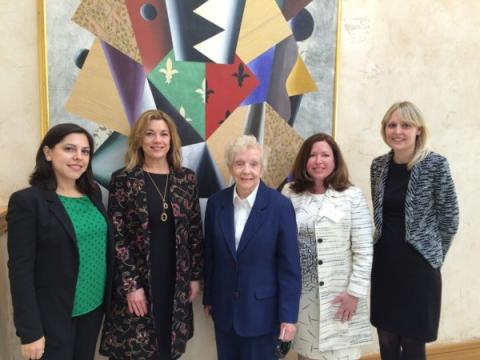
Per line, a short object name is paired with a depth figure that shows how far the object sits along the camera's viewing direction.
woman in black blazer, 1.42
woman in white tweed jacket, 1.93
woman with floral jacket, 1.79
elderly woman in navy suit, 1.77
